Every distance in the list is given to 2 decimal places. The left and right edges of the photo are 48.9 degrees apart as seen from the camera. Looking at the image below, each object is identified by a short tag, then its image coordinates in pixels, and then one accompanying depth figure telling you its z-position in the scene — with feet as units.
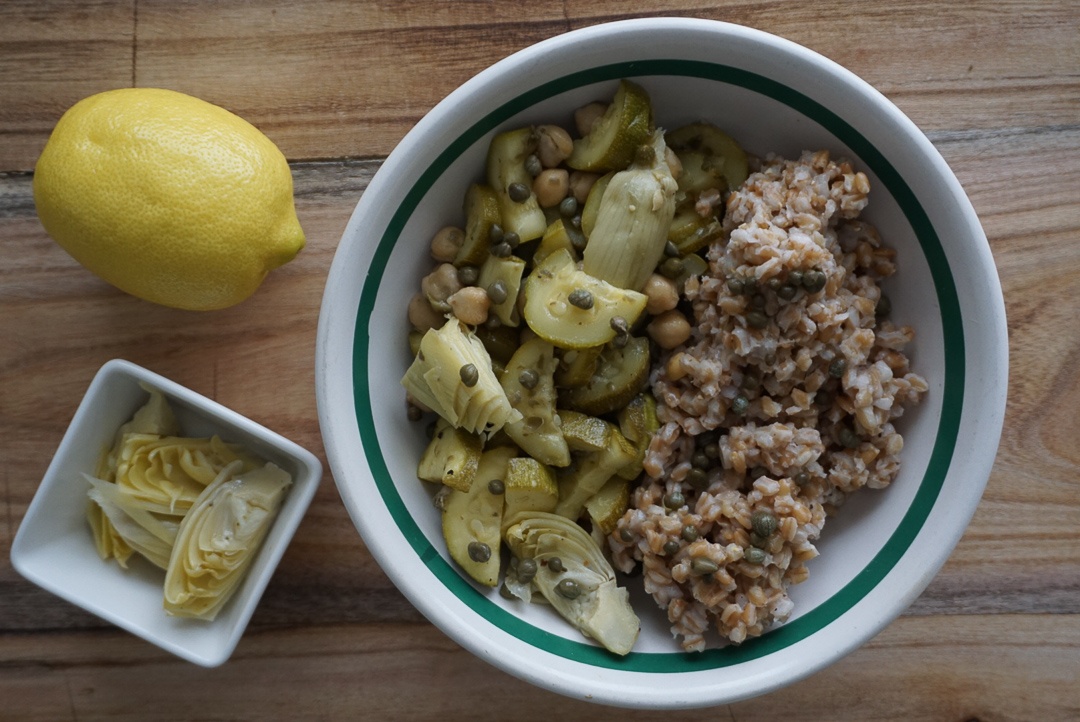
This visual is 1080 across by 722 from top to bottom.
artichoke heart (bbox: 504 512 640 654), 1.18
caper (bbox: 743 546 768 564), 1.12
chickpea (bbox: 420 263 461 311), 1.19
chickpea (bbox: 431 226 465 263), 1.20
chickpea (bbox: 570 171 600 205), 1.20
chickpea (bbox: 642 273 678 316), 1.17
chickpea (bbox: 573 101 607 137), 1.18
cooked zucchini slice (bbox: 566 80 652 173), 1.16
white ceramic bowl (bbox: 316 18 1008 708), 1.11
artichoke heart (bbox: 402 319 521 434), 1.14
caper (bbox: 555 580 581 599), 1.18
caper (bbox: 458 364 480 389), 1.12
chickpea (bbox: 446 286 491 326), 1.16
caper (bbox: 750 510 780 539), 1.12
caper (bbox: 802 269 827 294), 1.11
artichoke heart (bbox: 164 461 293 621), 1.24
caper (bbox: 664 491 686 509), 1.17
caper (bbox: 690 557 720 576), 1.12
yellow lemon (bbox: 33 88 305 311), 1.16
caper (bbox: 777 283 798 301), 1.12
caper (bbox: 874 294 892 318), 1.19
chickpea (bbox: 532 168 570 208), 1.19
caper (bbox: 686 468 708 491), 1.18
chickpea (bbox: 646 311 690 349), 1.18
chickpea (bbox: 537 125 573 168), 1.18
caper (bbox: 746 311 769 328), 1.14
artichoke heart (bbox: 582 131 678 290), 1.15
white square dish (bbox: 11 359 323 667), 1.24
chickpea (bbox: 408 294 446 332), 1.20
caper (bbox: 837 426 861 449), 1.17
